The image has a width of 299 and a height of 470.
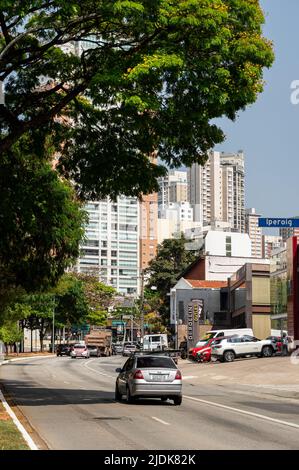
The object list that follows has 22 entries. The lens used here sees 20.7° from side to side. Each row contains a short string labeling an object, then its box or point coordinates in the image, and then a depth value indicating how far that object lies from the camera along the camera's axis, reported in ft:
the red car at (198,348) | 200.64
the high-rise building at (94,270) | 471.13
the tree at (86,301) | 376.89
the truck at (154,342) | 267.18
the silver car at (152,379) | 80.53
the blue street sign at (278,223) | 92.94
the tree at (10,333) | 220.80
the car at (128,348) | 303.35
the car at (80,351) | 295.69
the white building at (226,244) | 433.48
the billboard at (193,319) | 264.72
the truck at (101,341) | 314.14
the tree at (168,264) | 388.16
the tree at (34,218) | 85.97
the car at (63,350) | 341.41
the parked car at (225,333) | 205.98
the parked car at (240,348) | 183.52
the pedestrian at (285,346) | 186.29
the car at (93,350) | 313.94
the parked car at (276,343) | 185.58
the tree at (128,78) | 65.72
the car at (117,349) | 359.25
